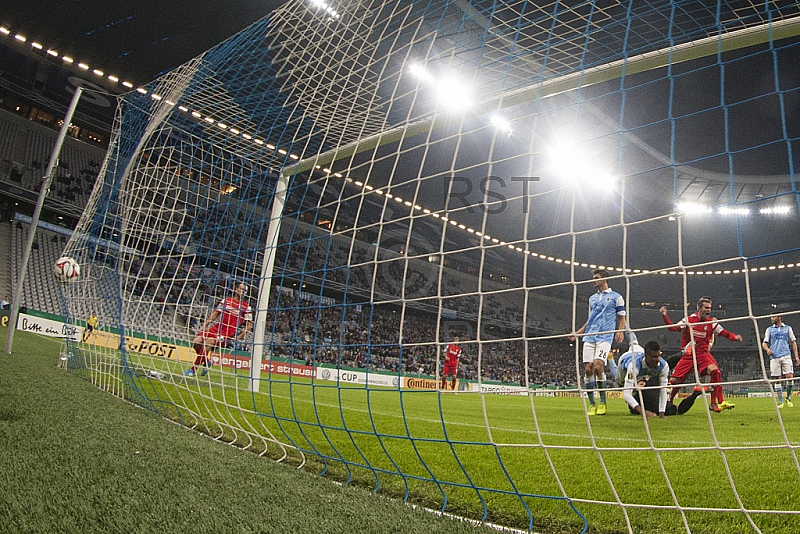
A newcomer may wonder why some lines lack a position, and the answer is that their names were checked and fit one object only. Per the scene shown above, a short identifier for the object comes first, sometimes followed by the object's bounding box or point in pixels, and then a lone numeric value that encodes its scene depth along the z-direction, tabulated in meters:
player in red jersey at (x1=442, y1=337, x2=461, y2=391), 10.94
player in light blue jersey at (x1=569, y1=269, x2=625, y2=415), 4.98
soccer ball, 5.18
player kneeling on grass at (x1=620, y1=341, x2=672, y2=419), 4.63
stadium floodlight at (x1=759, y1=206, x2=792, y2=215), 17.44
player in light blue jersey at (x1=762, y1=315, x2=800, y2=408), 7.40
